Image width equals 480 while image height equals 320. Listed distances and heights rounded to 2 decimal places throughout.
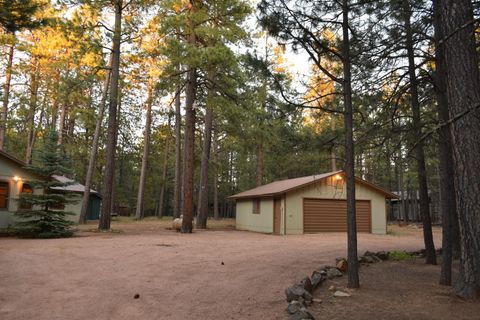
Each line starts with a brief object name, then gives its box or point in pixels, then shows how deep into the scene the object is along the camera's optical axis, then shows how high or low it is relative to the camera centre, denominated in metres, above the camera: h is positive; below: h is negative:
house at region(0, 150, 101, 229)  15.36 +0.91
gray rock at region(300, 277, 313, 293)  5.58 -1.16
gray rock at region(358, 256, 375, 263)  8.73 -1.18
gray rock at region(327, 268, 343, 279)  6.86 -1.21
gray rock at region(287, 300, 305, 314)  4.60 -1.26
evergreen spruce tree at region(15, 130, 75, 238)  13.61 +0.29
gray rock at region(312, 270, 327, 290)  6.00 -1.19
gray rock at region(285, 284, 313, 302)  5.12 -1.21
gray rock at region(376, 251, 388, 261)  9.52 -1.17
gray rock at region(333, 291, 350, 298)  5.60 -1.31
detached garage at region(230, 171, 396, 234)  19.02 +0.21
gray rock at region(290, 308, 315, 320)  4.20 -1.25
